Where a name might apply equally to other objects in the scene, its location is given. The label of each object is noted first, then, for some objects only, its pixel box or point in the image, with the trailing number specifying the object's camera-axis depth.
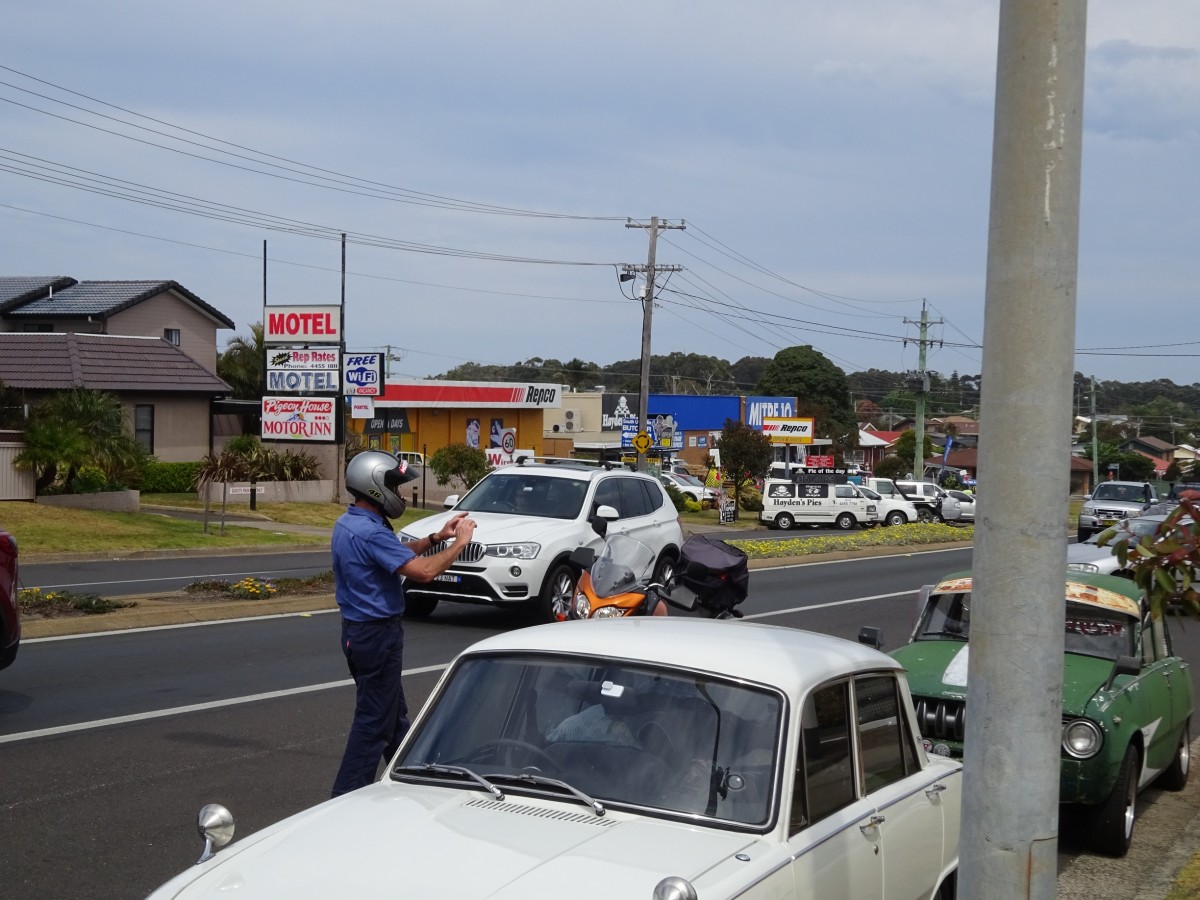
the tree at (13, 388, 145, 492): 30.88
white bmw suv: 14.81
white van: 49.47
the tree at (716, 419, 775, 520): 53.09
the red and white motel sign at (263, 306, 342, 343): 43.16
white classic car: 3.82
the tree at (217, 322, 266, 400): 64.88
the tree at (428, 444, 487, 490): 48.22
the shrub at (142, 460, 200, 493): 40.91
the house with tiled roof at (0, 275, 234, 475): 41.81
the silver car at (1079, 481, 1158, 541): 41.06
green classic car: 7.65
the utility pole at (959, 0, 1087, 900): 3.82
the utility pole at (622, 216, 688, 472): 45.75
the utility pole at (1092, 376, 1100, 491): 88.38
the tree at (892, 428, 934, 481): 110.69
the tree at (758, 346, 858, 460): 108.31
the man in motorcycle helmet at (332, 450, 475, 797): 6.29
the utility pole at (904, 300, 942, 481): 73.06
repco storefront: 63.41
